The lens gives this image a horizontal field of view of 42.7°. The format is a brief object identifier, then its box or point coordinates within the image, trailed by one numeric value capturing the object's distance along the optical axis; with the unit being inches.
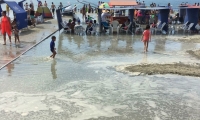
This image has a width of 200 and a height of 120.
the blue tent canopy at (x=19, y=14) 683.4
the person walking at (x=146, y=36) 499.8
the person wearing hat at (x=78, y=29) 701.2
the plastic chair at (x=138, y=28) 744.3
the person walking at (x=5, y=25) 536.0
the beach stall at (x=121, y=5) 751.1
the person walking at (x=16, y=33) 533.6
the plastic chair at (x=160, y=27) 748.0
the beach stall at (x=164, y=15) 734.5
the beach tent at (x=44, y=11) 1027.9
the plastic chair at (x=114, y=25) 731.2
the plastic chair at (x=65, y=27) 719.1
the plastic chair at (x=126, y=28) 741.3
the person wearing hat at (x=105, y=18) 741.9
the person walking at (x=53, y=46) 435.2
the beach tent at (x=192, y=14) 732.0
